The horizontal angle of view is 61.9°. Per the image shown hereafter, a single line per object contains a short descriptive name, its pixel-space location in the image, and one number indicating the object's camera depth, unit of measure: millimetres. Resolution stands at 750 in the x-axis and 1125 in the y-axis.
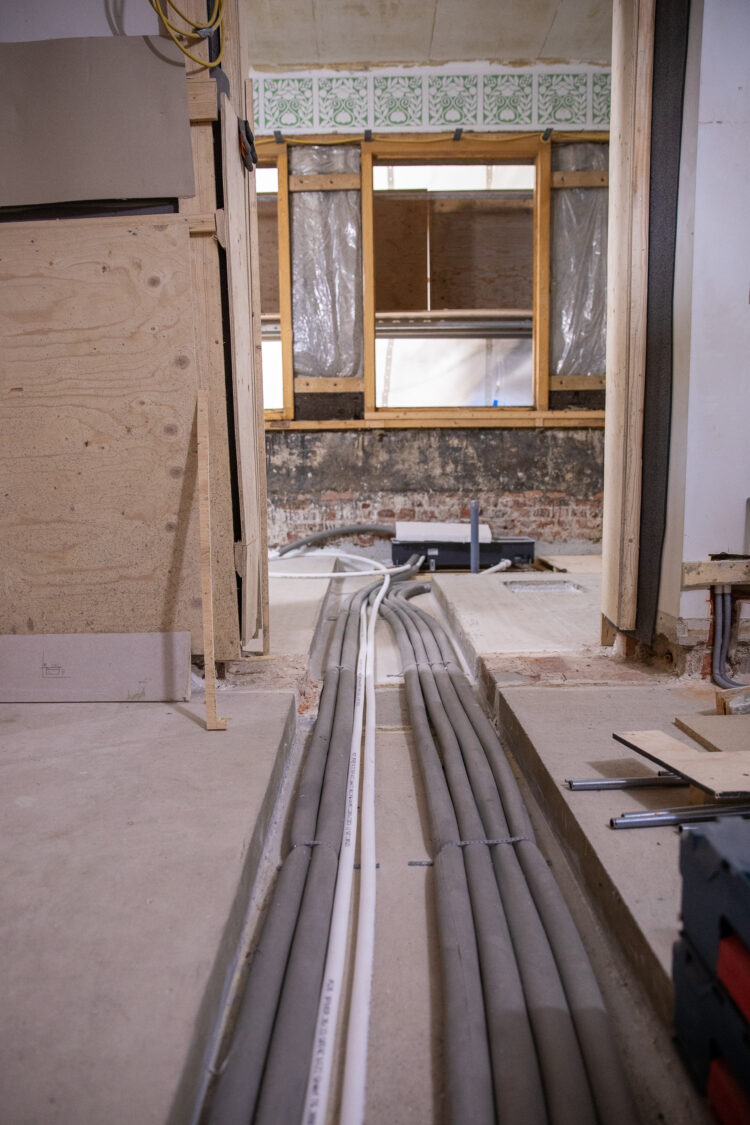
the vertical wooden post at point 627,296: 1982
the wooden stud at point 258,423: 2139
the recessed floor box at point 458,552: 4715
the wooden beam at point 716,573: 1873
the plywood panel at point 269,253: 5887
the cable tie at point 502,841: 1295
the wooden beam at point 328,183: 5039
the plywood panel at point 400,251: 5934
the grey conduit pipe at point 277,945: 780
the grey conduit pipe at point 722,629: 1901
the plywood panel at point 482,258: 5930
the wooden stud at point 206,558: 1669
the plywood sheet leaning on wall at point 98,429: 1788
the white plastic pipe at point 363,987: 796
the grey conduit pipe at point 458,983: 787
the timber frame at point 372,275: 5008
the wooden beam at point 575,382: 5223
